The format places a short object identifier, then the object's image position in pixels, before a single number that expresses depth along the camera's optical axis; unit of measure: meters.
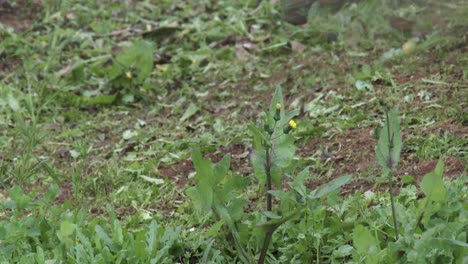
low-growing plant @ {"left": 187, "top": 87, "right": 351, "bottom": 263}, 4.09
